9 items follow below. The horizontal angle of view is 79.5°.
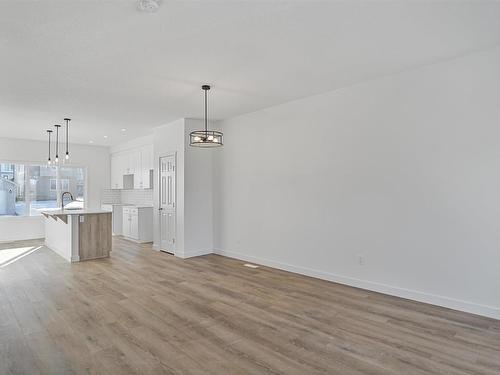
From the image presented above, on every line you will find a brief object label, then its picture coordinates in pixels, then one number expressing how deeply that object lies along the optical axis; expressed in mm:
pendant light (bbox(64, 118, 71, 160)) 6190
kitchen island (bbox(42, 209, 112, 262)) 6012
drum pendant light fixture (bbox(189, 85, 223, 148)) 4199
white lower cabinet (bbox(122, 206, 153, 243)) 7902
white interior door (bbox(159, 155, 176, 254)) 6469
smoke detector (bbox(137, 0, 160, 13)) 2340
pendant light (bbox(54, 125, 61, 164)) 6832
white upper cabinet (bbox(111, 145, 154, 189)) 8148
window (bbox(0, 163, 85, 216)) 8219
